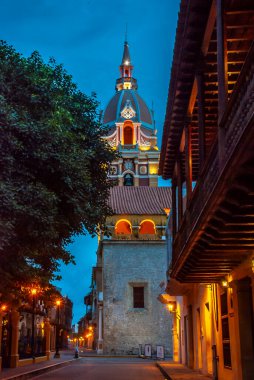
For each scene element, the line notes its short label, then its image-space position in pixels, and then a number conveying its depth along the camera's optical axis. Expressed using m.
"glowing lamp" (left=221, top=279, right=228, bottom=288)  15.06
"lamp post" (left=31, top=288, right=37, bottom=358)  24.97
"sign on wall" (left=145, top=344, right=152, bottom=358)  39.22
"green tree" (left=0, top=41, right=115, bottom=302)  12.82
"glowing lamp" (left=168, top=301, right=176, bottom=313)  31.93
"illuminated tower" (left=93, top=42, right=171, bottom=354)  45.47
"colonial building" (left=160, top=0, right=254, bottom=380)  7.79
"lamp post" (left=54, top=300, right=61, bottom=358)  39.22
